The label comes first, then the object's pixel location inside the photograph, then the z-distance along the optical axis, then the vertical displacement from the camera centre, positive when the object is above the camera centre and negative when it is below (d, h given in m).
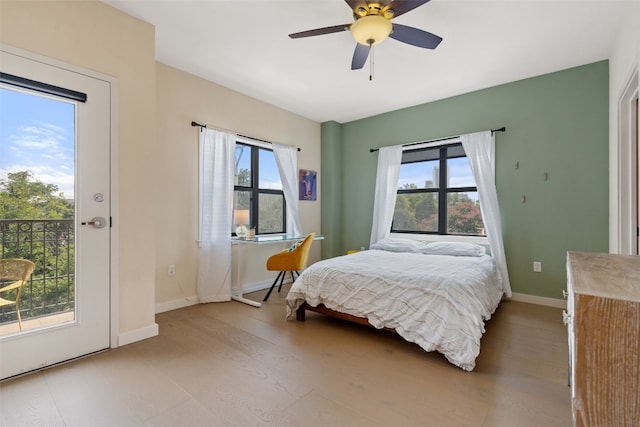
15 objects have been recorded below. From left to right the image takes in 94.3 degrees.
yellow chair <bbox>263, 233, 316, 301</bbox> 3.57 -0.58
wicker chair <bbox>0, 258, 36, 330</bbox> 1.86 -0.42
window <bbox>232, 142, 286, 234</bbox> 4.00 +0.31
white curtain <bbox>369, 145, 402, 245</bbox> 4.50 +0.34
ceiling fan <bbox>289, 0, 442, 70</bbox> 1.92 +1.30
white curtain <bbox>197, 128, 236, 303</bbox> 3.45 -0.04
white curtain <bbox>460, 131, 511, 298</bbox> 3.54 +0.30
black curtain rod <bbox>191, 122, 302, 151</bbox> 3.39 +0.99
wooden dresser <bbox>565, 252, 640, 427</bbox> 0.53 -0.27
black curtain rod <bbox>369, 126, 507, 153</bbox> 3.64 +1.01
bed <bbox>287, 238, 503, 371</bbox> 2.06 -0.68
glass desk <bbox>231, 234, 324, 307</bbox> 3.44 -0.62
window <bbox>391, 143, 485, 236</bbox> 4.00 +0.26
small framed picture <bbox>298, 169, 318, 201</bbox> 4.79 +0.45
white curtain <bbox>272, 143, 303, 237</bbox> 4.34 +0.48
